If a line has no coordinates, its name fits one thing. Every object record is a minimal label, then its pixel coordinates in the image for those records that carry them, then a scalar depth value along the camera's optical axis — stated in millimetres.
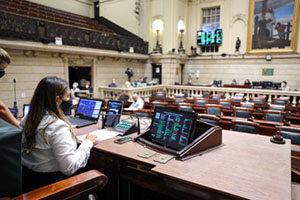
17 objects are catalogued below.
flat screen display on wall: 13633
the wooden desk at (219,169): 1385
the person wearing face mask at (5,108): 1906
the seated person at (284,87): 10152
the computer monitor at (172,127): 1979
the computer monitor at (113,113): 2779
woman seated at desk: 1506
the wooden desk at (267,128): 3424
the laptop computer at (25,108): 3277
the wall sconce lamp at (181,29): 13530
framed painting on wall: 11750
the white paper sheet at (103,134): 2340
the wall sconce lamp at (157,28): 13778
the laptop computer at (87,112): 3014
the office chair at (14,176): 945
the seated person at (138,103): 5426
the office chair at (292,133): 2877
